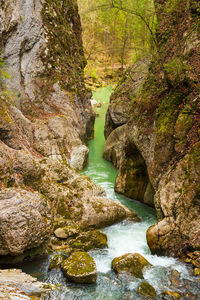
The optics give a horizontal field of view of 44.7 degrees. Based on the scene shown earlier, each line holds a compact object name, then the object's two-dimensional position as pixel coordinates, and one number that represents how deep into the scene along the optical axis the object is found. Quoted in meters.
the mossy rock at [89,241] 7.59
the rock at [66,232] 7.72
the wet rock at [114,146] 16.91
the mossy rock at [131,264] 6.44
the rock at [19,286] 4.01
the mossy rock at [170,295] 5.45
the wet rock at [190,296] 5.40
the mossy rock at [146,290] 5.63
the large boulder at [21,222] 5.96
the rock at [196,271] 5.97
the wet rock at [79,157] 16.12
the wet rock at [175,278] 5.91
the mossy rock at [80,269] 6.10
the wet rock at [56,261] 6.56
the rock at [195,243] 6.46
